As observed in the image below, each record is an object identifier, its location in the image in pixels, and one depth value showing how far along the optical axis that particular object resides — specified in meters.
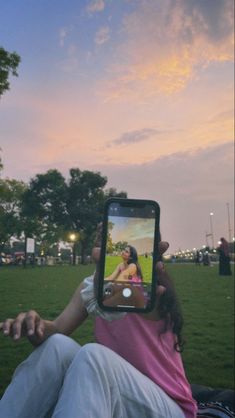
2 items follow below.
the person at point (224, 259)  9.34
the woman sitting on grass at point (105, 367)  1.49
